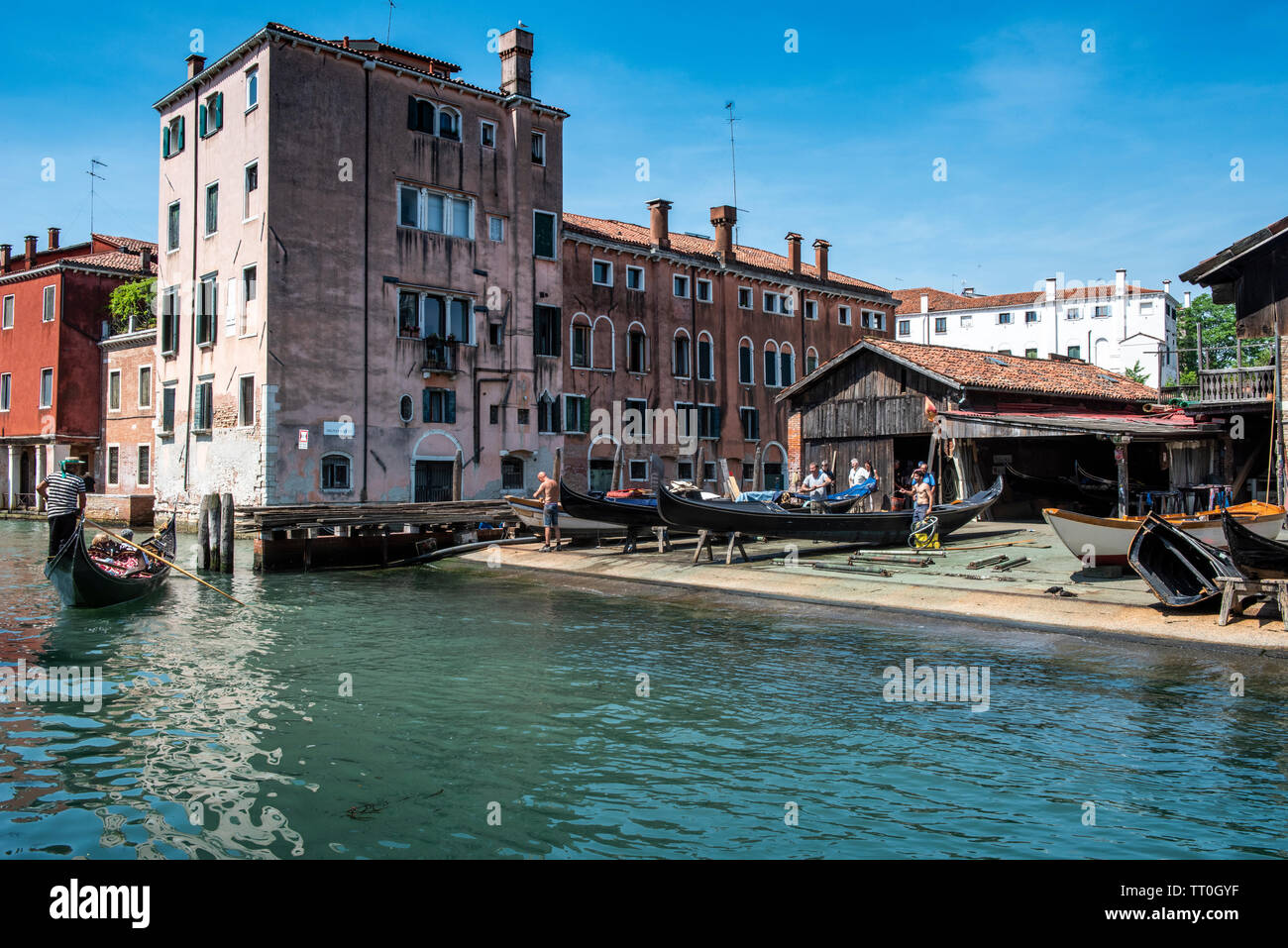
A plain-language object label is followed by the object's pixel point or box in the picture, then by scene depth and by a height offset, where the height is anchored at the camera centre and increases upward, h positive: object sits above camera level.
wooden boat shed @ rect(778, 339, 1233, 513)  22.70 +1.48
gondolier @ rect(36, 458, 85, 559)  12.73 -0.36
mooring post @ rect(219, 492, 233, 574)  19.44 -1.25
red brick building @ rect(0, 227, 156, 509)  37.84 +4.73
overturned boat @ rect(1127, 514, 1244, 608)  12.00 -1.17
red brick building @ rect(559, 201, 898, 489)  33.69 +5.58
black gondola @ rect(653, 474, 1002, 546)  19.39 -0.93
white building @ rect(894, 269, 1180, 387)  61.25 +10.62
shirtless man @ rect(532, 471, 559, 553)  22.68 -0.80
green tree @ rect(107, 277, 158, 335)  36.31 +6.81
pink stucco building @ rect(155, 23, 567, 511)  26.67 +6.30
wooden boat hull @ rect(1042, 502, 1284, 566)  14.16 -0.79
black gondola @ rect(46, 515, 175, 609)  13.44 -1.62
